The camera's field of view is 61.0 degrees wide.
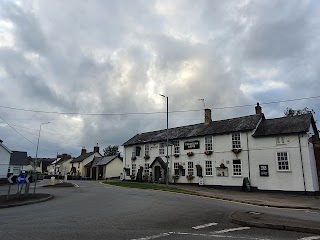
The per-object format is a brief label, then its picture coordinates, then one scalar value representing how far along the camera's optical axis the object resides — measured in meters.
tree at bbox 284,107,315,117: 46.96
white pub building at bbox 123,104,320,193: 25.94
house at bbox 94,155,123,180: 58.78
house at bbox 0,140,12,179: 42.14
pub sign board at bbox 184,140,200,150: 34.77
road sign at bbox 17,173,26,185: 17.44
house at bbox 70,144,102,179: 66.43
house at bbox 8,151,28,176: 51.26
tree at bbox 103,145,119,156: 98.61
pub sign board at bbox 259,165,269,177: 27.62
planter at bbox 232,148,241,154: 29.97
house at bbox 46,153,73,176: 80.69
